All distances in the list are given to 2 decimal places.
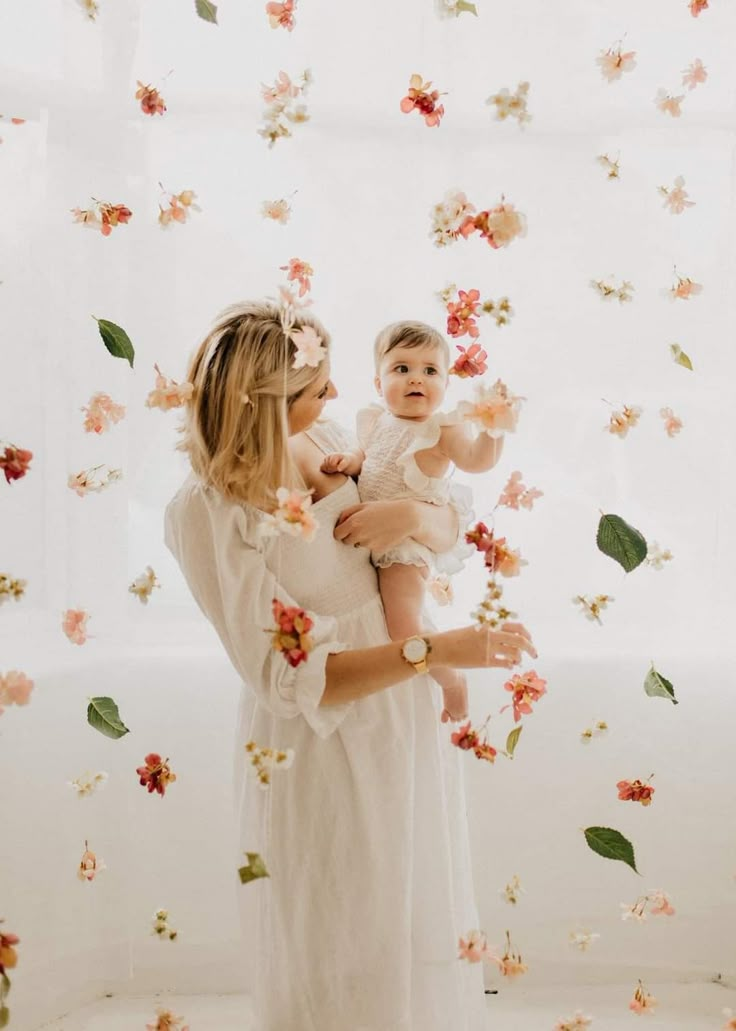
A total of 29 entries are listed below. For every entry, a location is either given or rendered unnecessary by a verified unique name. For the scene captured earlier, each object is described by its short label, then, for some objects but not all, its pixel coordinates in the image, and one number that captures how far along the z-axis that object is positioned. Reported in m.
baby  1.53
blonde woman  1.42
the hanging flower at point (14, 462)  1.60
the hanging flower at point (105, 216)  1.65
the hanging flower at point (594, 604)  1.87
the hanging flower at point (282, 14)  1.60
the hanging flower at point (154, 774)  1.68
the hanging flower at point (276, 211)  1.70
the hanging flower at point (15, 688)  1.56
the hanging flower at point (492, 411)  1.50
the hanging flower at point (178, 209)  1.69
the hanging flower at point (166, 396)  1.48
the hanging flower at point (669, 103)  1.70
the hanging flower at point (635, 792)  1.86
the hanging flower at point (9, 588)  1.62
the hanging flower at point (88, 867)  1.74
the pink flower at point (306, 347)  1.40
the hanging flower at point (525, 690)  1.65
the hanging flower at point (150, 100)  1.61
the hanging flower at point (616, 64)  1.70
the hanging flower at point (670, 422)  1.87
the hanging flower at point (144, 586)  1.77
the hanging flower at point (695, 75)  1.73
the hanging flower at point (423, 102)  1.60
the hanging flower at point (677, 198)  1.73
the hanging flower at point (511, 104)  1.63
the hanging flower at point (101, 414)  1.76
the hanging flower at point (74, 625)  1.74
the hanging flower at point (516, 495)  1.63
